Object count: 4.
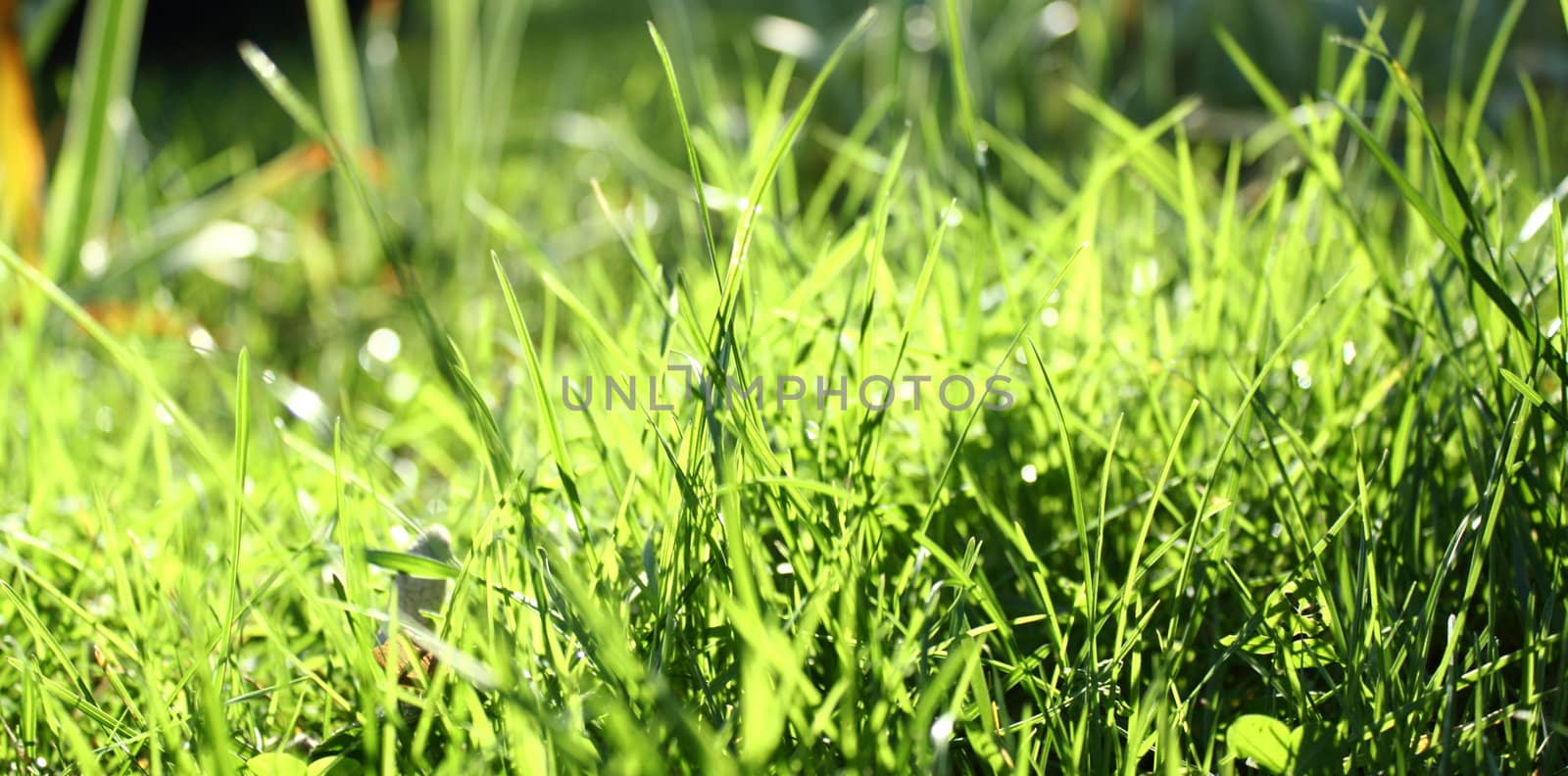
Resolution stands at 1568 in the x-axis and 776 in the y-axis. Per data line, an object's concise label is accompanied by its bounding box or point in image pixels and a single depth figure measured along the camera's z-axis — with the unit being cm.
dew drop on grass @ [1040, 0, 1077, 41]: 202
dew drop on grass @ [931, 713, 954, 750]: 50
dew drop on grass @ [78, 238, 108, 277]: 155
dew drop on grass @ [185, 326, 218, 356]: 80
